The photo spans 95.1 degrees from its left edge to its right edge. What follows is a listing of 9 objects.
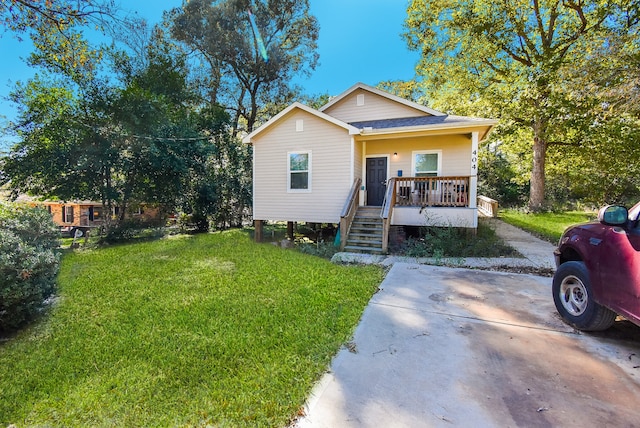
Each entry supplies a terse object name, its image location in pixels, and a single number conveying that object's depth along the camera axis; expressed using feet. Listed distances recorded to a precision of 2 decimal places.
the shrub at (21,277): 12.28
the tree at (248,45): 53.72
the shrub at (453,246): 23.91
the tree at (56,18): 13.80
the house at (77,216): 58.70
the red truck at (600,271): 8.53
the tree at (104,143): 33.06
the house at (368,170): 27.45
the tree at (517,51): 39.88
